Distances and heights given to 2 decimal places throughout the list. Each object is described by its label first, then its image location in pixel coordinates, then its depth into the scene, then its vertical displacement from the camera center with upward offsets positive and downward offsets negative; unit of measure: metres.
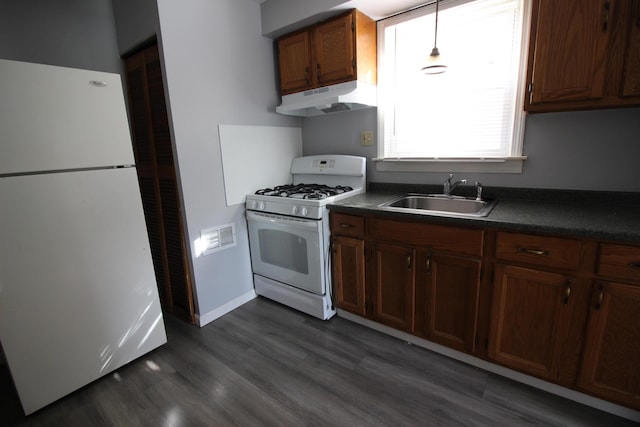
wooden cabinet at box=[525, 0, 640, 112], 1.38 +0.41
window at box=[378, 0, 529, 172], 1.94 +0.42
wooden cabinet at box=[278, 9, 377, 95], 2.20 +0.75
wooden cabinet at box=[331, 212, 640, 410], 1.33 -0.76
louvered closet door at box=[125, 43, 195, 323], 2.21 -0.15
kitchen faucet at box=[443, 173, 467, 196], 2.15 -0.27
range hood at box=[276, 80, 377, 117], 2.23 +0.40
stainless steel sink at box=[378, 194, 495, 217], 2.03 -0.38
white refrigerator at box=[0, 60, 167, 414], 1.45 -0.36
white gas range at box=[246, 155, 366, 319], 2.21 -0.59
